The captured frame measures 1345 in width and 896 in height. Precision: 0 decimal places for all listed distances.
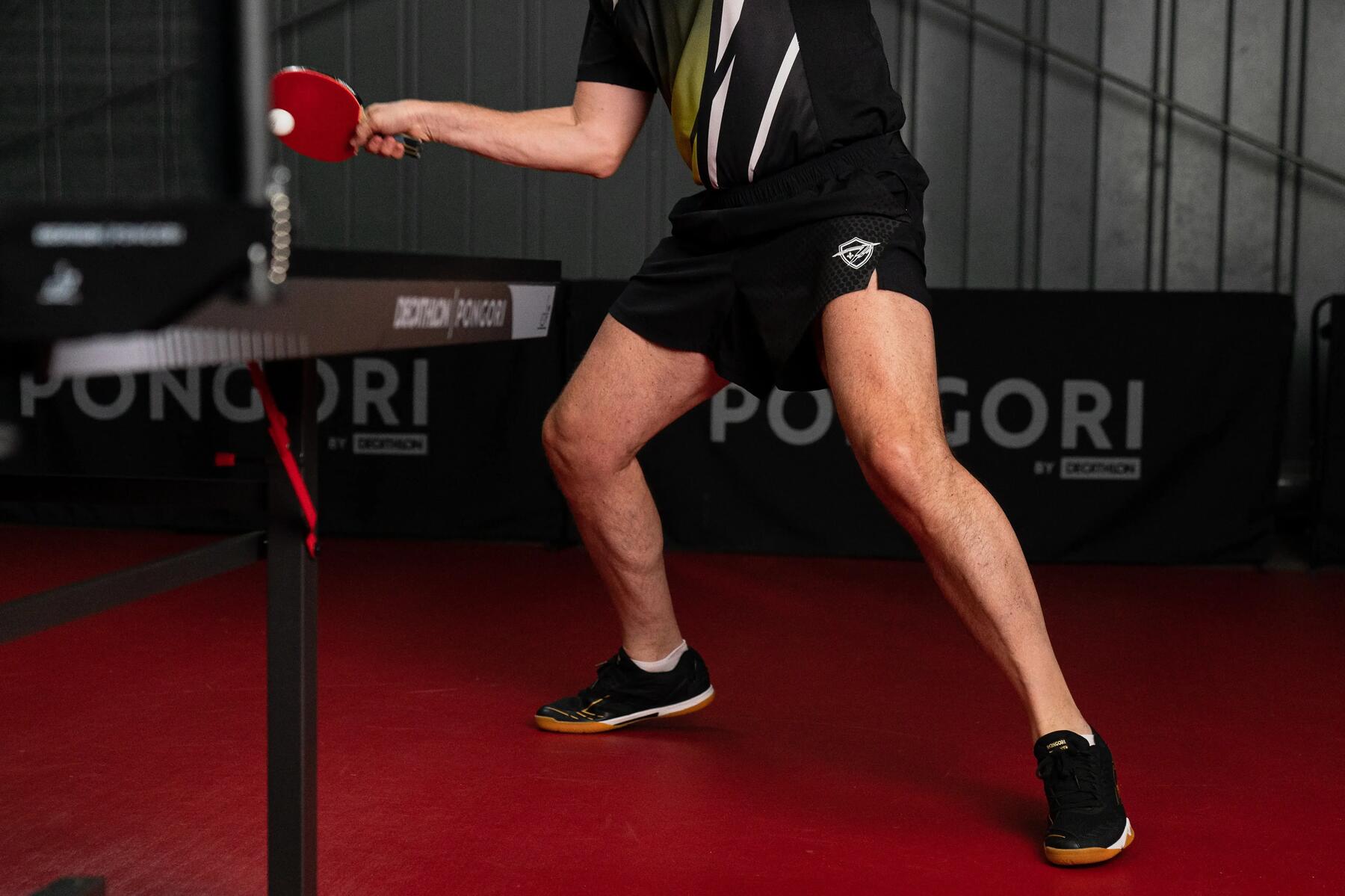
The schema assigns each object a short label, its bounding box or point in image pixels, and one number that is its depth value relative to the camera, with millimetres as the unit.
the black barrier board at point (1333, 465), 4668
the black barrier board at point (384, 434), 5008
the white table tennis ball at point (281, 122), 1794
